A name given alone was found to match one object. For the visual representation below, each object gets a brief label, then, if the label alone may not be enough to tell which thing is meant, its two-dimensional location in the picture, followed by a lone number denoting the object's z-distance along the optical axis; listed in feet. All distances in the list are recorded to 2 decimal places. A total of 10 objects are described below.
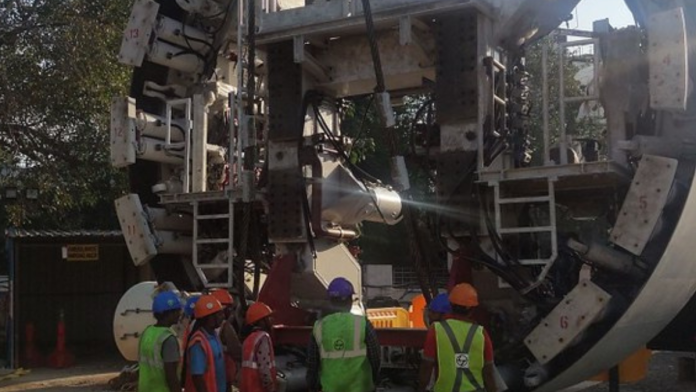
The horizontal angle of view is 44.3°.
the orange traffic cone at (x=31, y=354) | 48.55
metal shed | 52.75
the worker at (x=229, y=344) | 21.39
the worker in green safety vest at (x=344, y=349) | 17.22
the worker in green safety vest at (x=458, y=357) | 16.65
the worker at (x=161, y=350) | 17.12
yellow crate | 32.01
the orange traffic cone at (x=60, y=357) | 47.60
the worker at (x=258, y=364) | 18.98
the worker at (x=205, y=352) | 17.57
